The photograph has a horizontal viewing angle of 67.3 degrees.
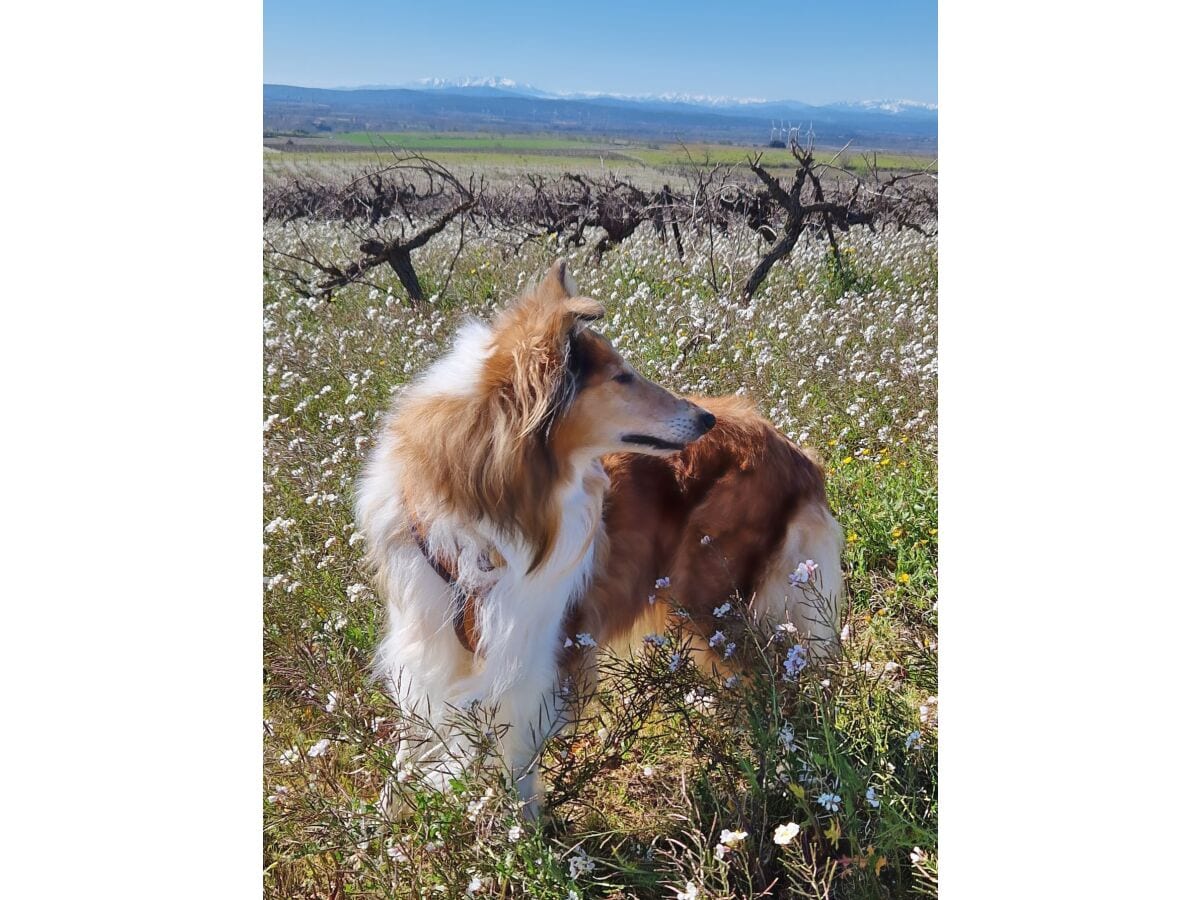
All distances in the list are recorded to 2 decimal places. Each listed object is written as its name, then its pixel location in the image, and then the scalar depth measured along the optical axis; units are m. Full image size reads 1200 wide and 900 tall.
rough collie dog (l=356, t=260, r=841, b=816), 2.09
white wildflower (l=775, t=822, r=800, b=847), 1.59
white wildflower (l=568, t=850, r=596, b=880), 1.92
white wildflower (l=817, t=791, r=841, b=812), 1.91
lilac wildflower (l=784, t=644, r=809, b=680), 2.04
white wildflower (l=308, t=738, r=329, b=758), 2.00
